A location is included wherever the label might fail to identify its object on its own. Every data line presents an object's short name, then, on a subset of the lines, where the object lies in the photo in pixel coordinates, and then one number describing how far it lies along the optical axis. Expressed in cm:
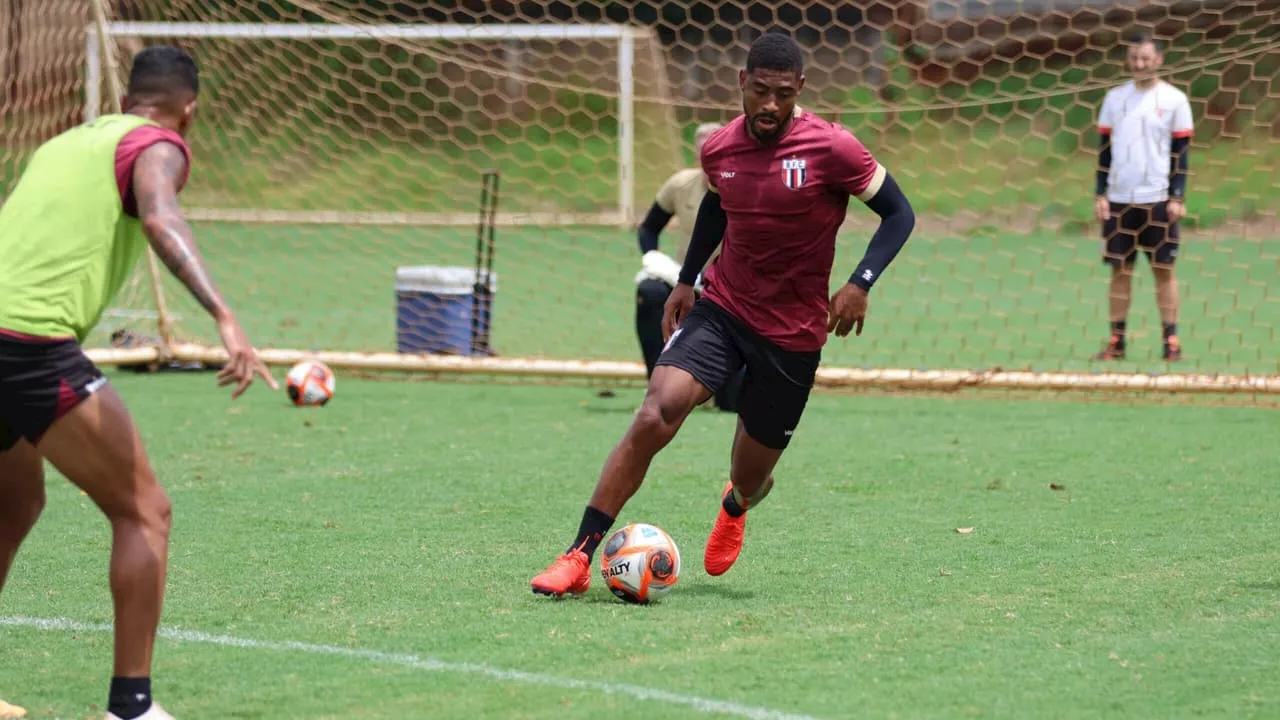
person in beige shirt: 1908
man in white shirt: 2397
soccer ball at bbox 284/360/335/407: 2122
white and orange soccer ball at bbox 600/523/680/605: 1137
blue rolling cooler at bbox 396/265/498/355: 2461
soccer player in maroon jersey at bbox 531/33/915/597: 1150
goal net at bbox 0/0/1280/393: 2486
